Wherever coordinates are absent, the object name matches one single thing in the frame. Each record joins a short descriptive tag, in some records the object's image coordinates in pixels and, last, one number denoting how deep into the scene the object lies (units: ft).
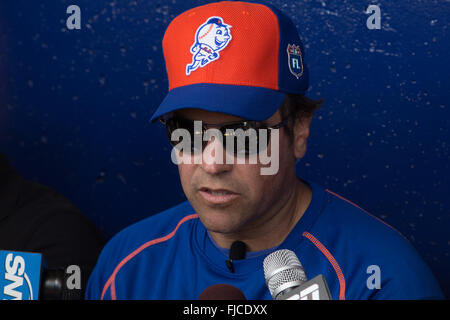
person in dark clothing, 6.28
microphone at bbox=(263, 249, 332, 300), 4.81
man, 5.50
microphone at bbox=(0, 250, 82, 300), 5.56
